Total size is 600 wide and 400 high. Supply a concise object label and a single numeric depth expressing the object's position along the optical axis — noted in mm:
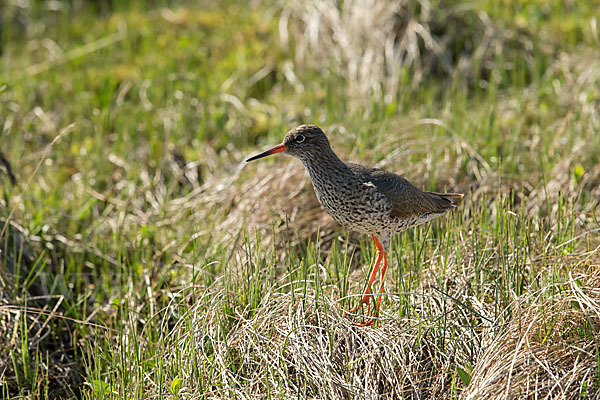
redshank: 8992
